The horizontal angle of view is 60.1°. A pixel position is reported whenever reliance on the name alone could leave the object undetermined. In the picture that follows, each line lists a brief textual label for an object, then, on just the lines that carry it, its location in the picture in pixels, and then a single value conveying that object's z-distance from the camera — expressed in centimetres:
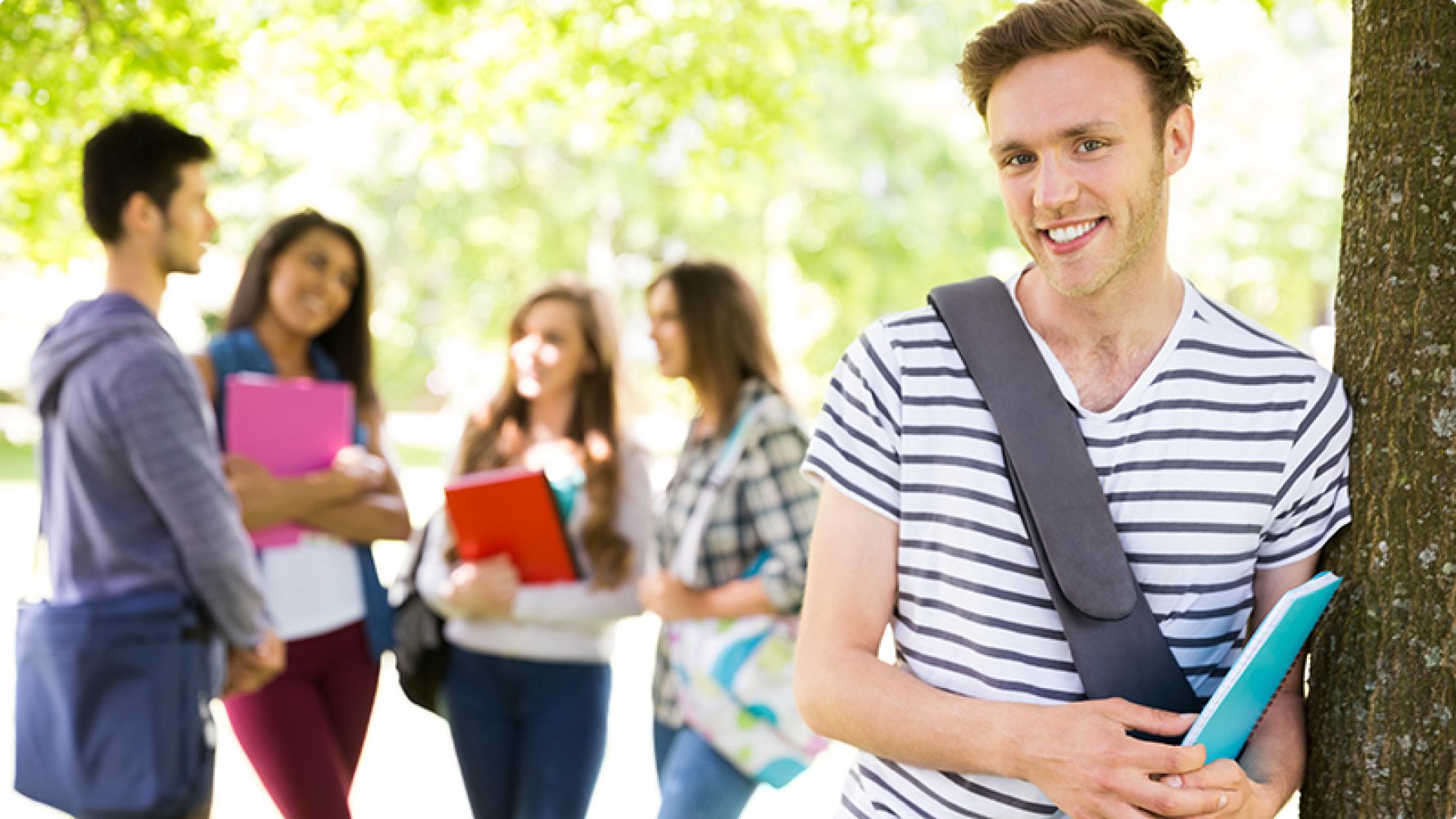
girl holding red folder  369
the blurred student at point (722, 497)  330
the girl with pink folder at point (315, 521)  349
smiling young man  170
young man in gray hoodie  277
